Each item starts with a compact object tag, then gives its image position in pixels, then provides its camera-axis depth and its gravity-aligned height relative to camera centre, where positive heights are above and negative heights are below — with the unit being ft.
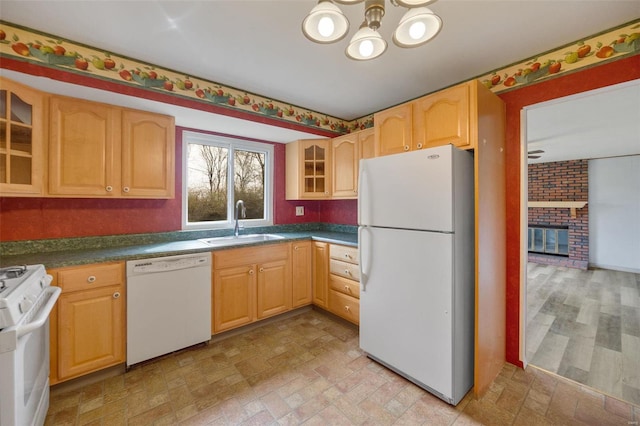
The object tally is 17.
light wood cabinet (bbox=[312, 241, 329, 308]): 9.51 -2.23
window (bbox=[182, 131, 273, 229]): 9.48 +1.27
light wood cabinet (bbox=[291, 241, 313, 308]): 9.55 -2.23
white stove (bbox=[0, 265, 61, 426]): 3.52 -1.93
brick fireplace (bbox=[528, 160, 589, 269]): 18.35 -0.10
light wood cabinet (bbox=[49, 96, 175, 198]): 6.31 +1.61
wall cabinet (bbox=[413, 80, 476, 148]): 5.82 +2.24
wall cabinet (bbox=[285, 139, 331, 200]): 10.90 +1.85
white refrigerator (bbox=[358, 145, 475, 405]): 5.45 -1.18
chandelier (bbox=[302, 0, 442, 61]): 3.60 +2.67
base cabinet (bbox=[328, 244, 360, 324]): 8.49 -2.34
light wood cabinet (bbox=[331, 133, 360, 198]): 9.81 +1.79
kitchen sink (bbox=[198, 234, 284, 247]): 9.08 -0.94
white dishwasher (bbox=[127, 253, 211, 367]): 6.51 -2.39
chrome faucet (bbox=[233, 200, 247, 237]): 9.89 +0.03
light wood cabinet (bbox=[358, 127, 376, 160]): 9.23 +2.46
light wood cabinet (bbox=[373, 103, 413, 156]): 7.06 +2.30
